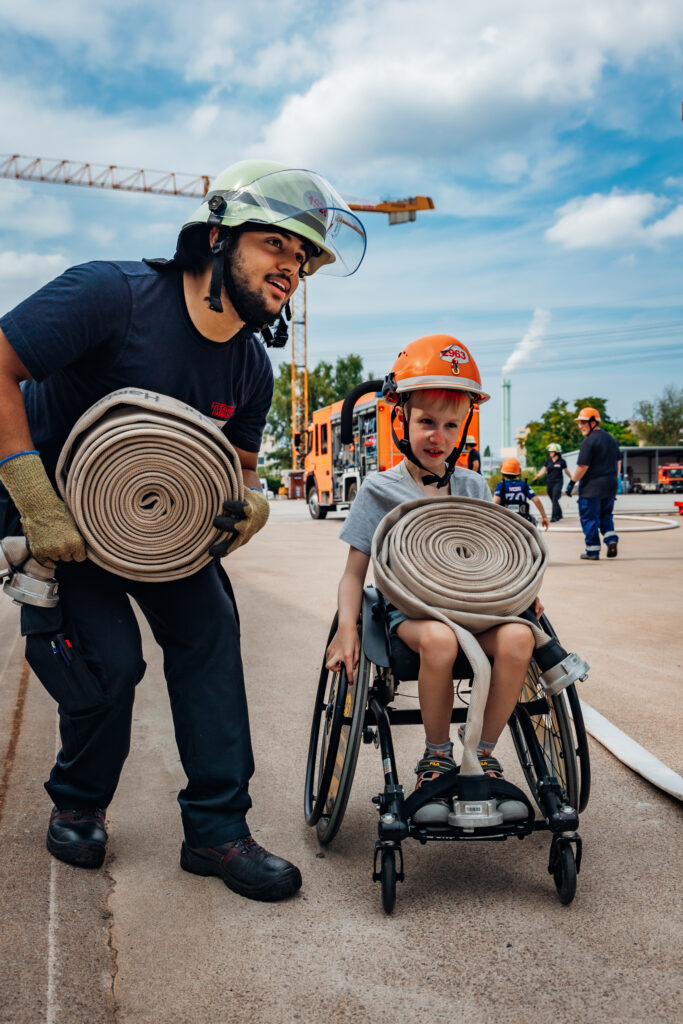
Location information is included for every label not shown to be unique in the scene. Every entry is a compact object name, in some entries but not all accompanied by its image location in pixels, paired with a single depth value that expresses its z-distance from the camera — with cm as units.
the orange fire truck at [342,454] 2106
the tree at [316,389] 8531
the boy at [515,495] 1105
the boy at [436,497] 266
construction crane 7750
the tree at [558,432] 9506
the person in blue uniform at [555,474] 2145
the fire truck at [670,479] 5244
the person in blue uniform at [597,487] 1205
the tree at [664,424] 9150
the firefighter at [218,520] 265
